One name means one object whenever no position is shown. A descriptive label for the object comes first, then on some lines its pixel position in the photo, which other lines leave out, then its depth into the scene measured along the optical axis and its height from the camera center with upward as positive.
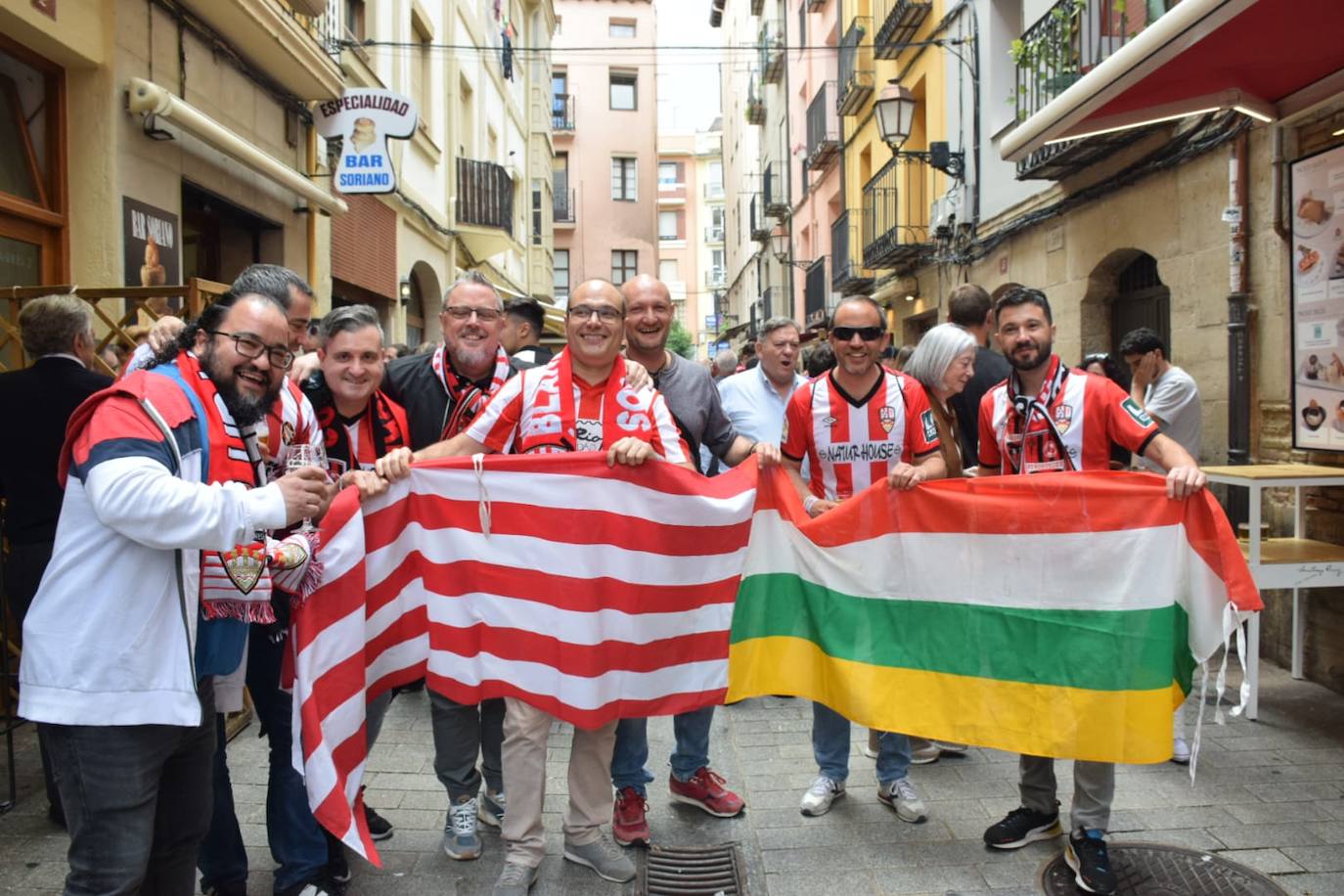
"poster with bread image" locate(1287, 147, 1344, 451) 5.63 +0.69
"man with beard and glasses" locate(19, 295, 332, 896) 2.37 -0.40
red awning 4.46 +1.80
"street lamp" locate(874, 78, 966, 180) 12.77 +3.87
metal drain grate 3.59 -1.63
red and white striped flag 3.57 -0.56
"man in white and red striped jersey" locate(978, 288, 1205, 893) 3.79 +0.00
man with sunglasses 4.19 -0.05
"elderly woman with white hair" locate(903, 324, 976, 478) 4.53 +0.25
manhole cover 3.50 -1.62
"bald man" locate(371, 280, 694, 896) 3.46 -0.03
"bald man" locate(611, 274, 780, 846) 4.16 +0.02
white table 5.21 -0.73
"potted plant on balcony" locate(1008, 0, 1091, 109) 8.87 +3.45
